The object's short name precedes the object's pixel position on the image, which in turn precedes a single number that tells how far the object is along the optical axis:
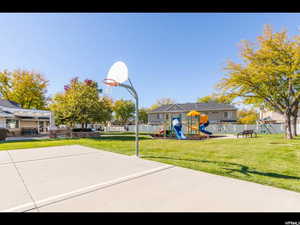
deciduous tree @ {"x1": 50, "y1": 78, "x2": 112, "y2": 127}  14.45
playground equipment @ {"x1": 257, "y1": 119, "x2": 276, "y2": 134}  19.52
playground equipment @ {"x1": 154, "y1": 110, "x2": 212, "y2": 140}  14.34
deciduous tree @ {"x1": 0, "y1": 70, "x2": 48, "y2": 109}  27.42
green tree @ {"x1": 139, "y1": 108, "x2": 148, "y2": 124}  53.25
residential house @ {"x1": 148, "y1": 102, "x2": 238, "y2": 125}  29.70
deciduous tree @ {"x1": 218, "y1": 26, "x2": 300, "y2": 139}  11.44
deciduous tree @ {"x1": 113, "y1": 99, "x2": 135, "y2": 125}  45.62
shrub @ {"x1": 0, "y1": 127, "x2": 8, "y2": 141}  12.93
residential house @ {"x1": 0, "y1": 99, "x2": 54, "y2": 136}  18.42
